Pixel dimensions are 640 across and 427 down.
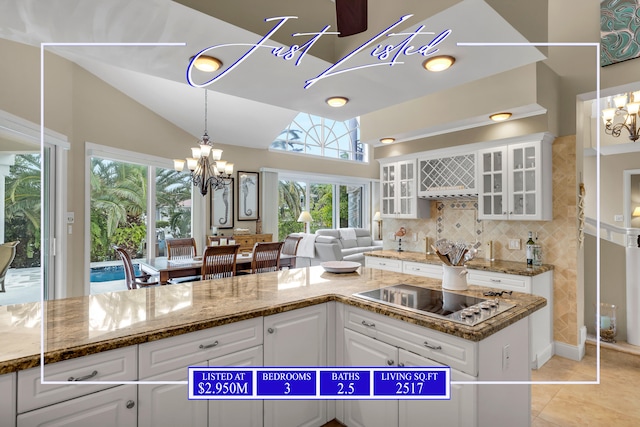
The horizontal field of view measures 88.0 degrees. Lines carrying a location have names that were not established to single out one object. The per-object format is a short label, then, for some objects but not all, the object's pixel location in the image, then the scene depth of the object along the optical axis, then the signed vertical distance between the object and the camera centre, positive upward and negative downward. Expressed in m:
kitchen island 1.27 -0.48
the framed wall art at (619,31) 2.93 +1.72
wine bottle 3.15 -0.35
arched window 7.71 +1.91
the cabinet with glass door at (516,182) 3.07 +0.32
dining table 3.51 -0.56
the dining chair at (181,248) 4.68 -0.47
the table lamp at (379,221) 9.15 -0.17
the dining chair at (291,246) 4.67 -0.44
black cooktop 1.56 -0.47
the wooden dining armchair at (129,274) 3.57 -0.63
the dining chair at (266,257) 3.82 -0.50
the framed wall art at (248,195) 6.66 +0.41
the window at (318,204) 7.76 +0.29
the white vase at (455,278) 2.02 -0.39
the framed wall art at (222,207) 6.26 +0.16
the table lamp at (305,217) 7.61 -0.05
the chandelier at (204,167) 4.13 +0.65
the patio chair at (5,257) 2.56 -0.32
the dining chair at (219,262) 3.51 -0.51
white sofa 6.31 -0.65
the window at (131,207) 4.36 +0.13
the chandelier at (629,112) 3.50 +1.19
